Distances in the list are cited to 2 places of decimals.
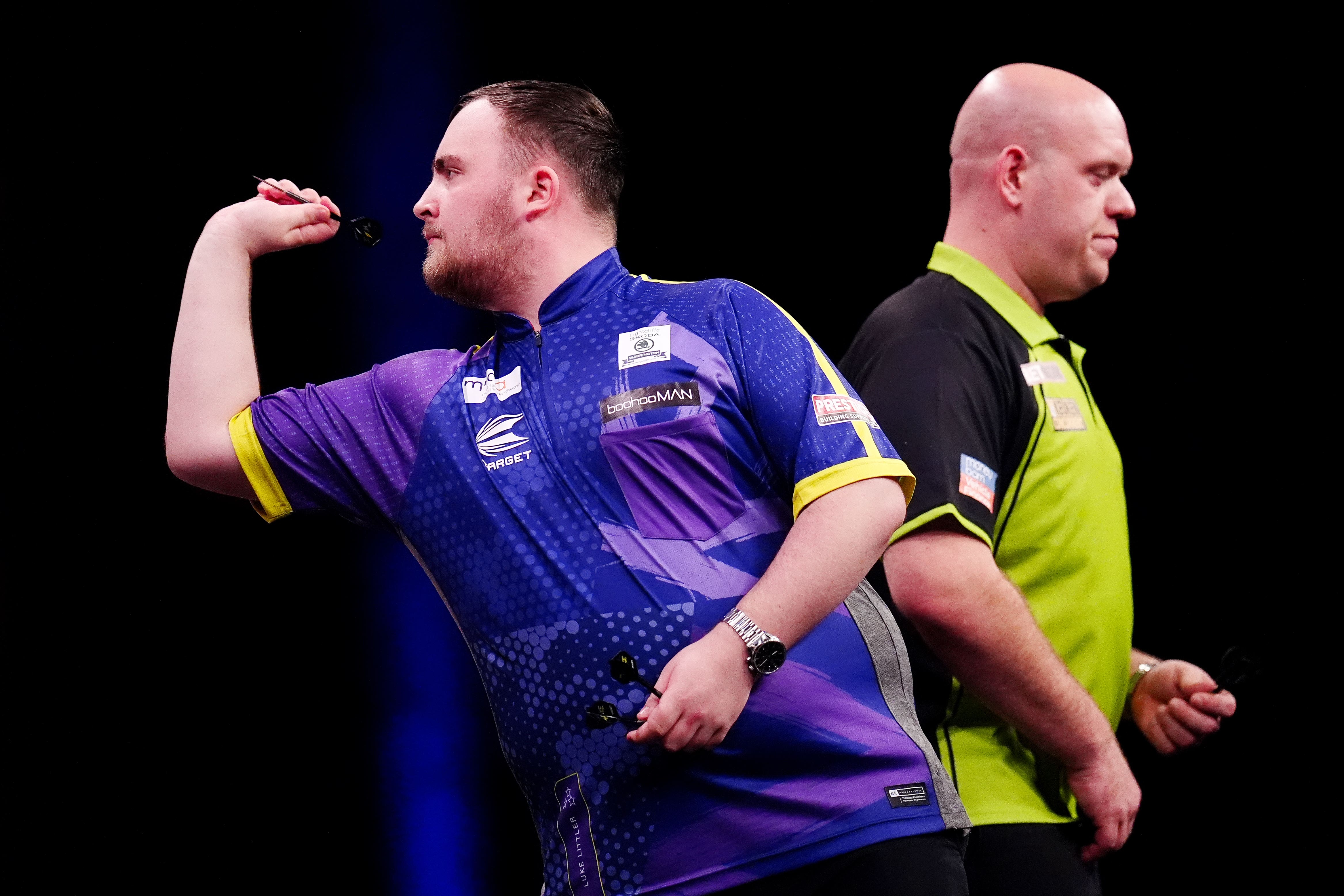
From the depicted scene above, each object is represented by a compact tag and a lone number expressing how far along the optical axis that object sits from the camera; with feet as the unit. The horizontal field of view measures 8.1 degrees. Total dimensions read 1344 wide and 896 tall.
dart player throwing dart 28.11
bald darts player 28.99
